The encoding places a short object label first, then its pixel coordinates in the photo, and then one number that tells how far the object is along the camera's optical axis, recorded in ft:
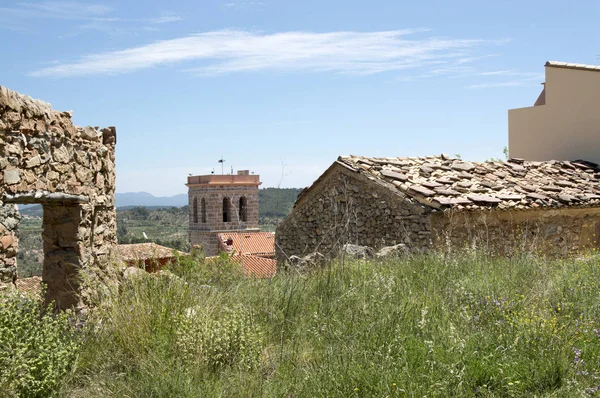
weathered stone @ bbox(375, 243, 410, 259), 33.50
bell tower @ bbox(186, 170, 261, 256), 182.80
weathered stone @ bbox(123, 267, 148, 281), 20.82
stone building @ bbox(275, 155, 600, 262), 44.62
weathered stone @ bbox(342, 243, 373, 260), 34.24
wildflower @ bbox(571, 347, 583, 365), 17.20
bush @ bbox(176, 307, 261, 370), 17.58
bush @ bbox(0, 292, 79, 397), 15.35
